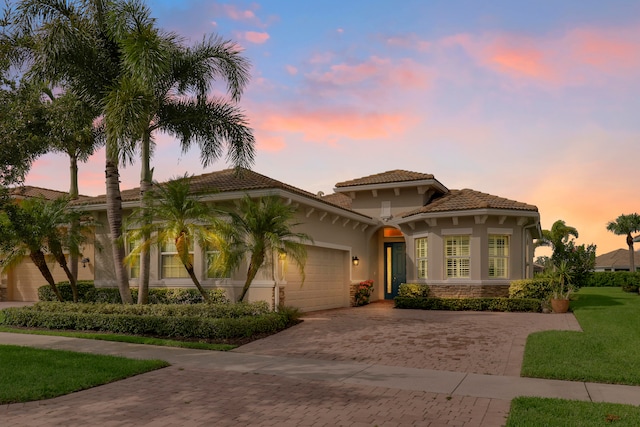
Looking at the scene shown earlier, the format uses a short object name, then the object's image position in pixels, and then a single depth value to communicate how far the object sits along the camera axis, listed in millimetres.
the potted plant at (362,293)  21875
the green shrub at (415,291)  20625
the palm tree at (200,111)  15727
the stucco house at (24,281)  25094
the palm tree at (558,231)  48156
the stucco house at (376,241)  16844
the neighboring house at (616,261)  69062
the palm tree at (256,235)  13973
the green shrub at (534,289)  18734
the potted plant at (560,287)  17922
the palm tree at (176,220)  13844
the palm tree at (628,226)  56406
